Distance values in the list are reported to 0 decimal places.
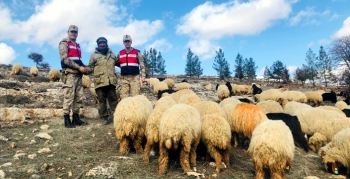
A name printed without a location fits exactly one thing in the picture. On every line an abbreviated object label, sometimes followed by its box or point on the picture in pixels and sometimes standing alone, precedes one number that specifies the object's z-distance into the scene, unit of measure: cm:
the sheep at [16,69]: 2160
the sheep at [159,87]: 2059
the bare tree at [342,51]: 3825
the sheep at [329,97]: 2254
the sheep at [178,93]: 1221
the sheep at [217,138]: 549
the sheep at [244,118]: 724
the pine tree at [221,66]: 6819
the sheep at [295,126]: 811
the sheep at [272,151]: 488
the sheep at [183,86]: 2406
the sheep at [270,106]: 1010
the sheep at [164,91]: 1767
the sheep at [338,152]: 607
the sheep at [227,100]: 1041
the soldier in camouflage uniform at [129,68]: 885
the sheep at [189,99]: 925
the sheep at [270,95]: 1773
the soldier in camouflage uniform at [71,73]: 821
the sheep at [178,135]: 486
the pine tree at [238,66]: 7066
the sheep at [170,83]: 2517
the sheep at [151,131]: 536
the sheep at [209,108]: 716
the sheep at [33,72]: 2205
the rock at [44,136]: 692
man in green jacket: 843
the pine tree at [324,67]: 5730
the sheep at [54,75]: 1944
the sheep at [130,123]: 573
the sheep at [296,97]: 1941
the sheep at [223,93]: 2102
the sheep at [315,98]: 2119
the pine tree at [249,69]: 7444
